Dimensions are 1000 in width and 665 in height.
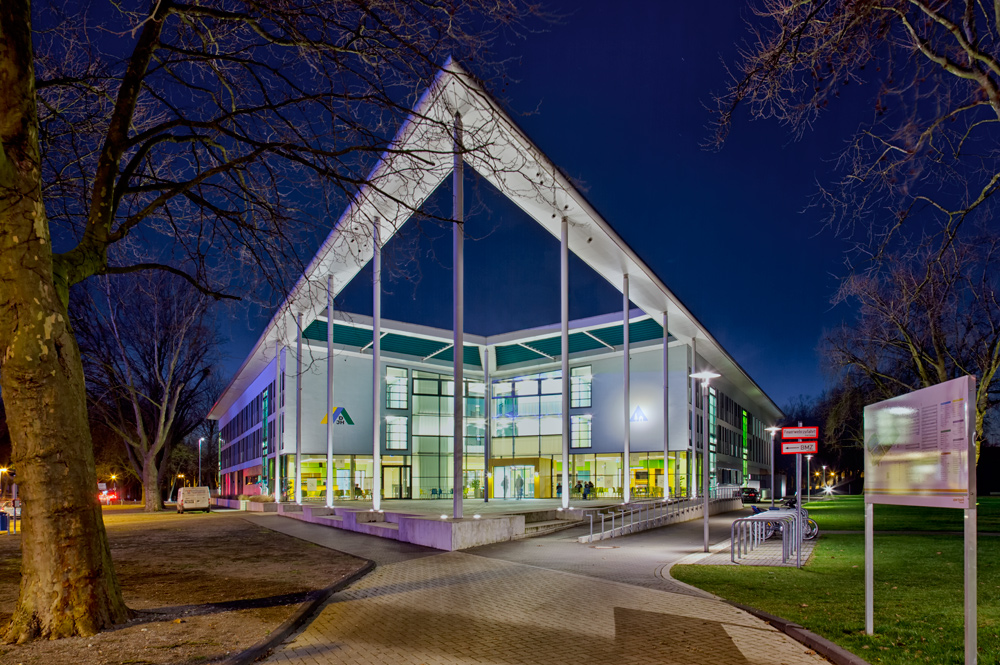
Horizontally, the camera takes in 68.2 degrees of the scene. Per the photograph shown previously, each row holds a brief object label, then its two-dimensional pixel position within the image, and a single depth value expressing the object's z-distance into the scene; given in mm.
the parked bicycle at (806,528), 19188
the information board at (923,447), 5391
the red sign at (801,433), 16053
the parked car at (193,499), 43469
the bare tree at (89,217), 6777
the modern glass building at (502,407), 41156
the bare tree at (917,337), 24109
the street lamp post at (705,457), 15680
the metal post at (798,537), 12453
